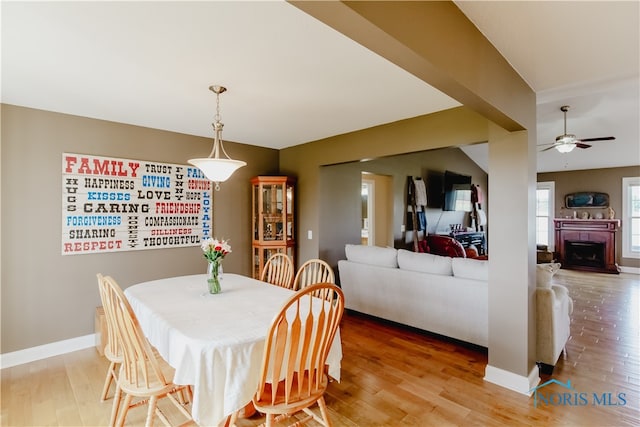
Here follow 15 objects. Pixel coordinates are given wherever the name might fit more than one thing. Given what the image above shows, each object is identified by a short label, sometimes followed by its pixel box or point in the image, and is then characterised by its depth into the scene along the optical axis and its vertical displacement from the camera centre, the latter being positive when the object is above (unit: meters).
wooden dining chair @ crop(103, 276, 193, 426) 1.63 -0.78
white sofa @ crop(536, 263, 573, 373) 2.61 -0.88
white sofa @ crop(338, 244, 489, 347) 3.07 -0.81
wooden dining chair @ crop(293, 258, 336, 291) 2.42 -0.52
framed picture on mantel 7.32 +0.31
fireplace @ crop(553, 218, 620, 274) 7.05 -0.67
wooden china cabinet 4.33 -0.05
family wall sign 3.20 +0.11
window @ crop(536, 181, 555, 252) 8.00 +0.04
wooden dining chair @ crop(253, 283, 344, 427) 1.54 -0.74
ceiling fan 3.98 +0.90
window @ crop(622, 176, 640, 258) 7.01 -0.08
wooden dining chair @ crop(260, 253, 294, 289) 3.05 -0.56
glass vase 2.44 -0.48
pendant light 2.39 +0.38
